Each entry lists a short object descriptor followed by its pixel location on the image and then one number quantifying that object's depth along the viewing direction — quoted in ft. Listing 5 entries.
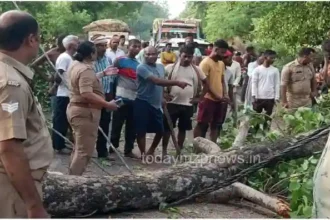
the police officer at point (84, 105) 18.72
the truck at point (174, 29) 91.40
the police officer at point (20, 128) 9.11
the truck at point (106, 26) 91.50
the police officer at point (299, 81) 28.60
